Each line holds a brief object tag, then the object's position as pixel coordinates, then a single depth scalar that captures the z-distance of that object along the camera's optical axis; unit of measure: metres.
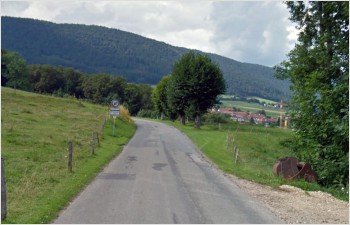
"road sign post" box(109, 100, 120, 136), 40.38
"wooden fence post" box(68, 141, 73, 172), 18.08
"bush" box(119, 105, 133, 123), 58.91
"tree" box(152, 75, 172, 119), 86.38
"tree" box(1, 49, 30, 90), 108.25
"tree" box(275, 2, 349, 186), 19.33
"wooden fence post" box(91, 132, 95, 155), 25.00
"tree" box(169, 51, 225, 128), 60.06
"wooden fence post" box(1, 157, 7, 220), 10.12
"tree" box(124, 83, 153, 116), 124.56
